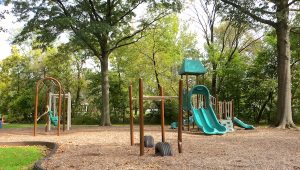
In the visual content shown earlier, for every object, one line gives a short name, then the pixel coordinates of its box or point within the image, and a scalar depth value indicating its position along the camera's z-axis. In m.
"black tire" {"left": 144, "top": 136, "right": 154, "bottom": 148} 6.97
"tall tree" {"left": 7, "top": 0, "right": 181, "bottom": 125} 15.43
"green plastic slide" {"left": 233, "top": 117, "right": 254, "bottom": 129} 14.00
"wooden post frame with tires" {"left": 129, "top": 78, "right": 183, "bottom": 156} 5.94
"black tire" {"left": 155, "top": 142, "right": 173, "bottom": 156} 5.80
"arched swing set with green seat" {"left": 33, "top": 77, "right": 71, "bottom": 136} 11.06
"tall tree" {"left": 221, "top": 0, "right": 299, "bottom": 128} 13.75
